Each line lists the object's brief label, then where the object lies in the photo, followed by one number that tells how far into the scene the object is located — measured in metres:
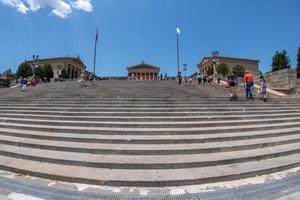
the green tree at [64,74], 68.97
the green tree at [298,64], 44.42
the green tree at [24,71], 59.27
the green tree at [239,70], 67.93
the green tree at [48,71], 65.94
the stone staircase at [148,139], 4.84
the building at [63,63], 82.25
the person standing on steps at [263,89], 12.62
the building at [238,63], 80.30
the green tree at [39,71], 62.84
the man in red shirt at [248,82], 12.88
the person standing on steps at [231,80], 13.24
